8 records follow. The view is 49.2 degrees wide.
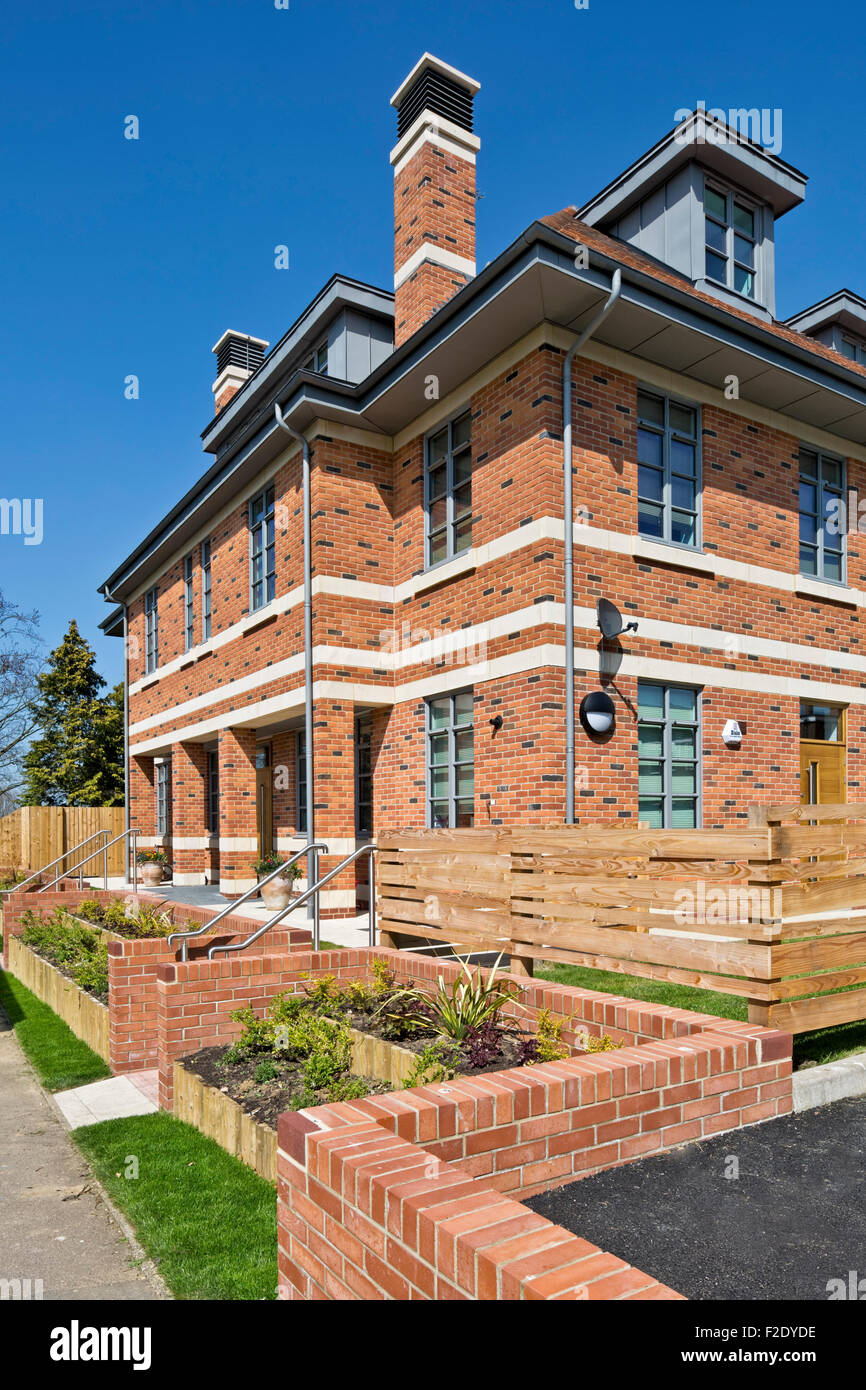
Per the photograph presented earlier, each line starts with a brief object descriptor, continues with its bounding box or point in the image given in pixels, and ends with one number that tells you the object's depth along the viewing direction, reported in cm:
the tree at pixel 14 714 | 3553
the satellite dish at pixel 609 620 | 1048
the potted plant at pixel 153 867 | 1917
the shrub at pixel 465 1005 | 542
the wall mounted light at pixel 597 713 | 1033
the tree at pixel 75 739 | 3553
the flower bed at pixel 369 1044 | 511
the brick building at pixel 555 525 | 1047
